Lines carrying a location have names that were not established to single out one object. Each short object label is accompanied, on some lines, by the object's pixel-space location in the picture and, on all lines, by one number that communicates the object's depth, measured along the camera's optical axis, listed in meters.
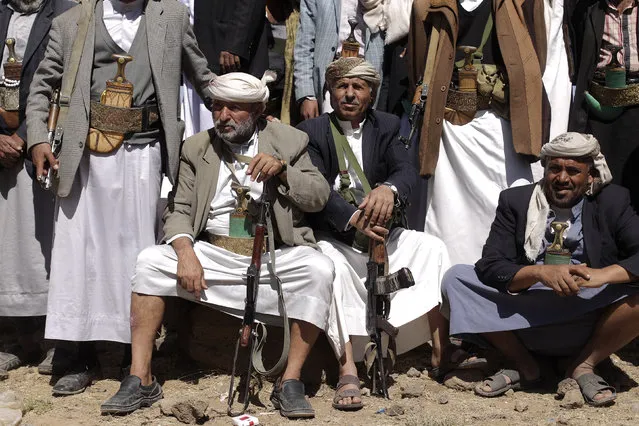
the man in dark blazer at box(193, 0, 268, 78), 7.30
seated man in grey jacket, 5.99
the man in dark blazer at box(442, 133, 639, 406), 6.09
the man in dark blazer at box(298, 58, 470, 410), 6.37
